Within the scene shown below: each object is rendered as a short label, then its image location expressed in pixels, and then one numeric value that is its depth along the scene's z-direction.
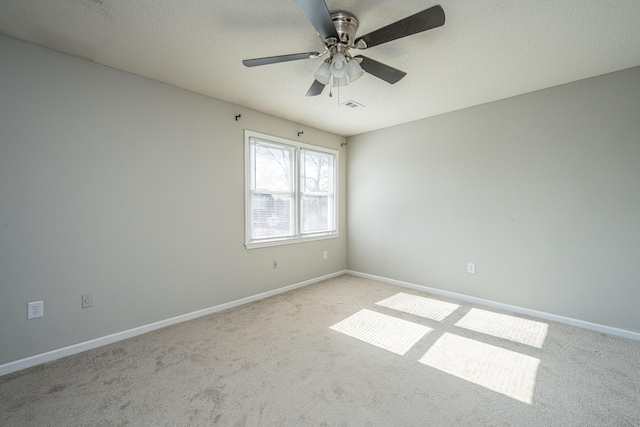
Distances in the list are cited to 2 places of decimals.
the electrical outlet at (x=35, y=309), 2.03
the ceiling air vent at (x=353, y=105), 3.14
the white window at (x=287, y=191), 3.44
